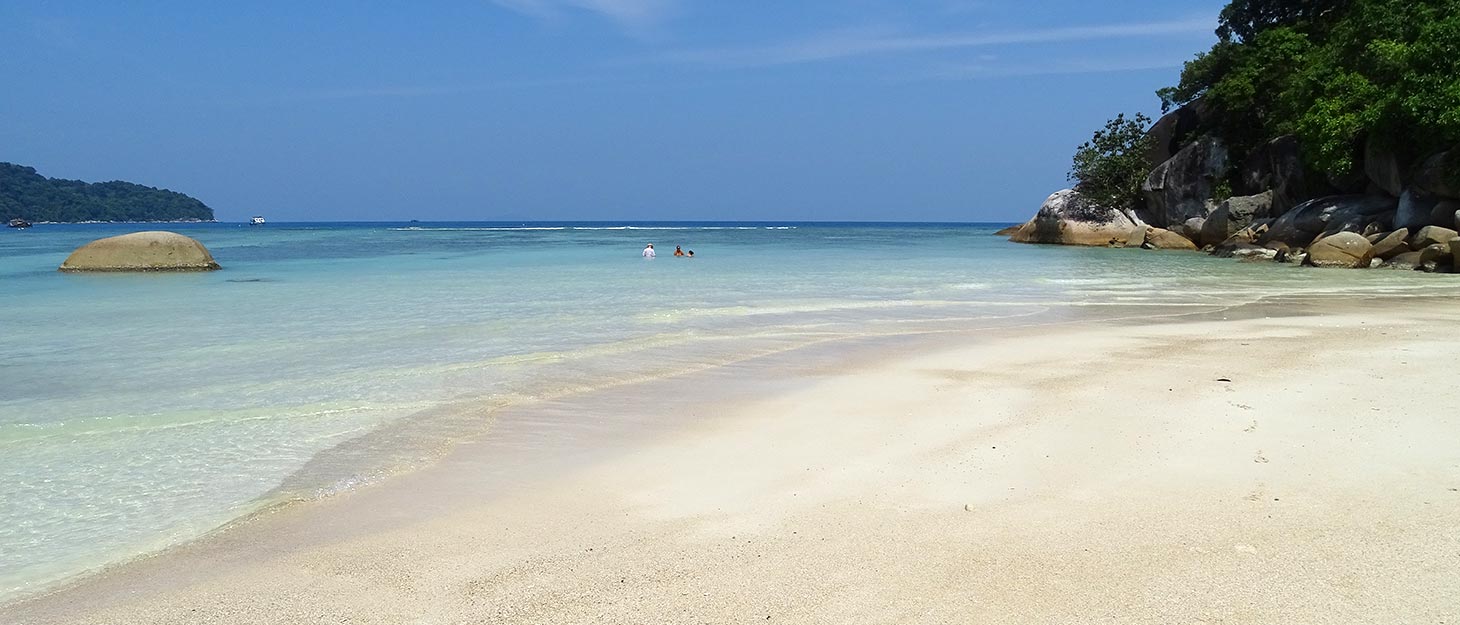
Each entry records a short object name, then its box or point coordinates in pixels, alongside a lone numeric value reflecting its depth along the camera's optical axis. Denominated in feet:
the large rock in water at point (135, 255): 82.58
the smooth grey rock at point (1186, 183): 126.11
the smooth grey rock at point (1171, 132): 139.54
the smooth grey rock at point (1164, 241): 118.04
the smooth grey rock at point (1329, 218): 87.20
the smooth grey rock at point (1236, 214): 110.22
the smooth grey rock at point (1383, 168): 85.40
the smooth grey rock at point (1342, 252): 77.61
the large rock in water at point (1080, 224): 136.15
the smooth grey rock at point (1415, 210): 79.12
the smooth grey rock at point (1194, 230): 117.19
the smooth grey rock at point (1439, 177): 75.71
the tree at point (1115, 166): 140.05
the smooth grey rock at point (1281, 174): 107.55
